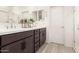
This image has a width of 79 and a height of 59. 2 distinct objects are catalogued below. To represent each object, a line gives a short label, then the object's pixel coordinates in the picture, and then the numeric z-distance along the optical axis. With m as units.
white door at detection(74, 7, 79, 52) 0.89
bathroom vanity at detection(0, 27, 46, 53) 0.91
